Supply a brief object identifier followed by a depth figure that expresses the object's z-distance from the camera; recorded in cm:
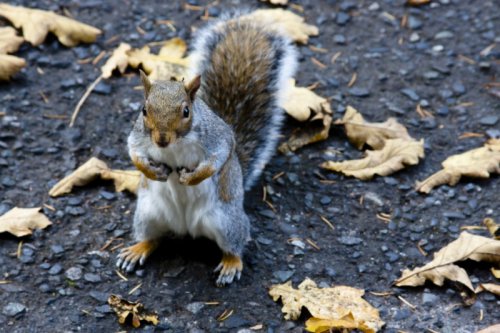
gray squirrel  532
